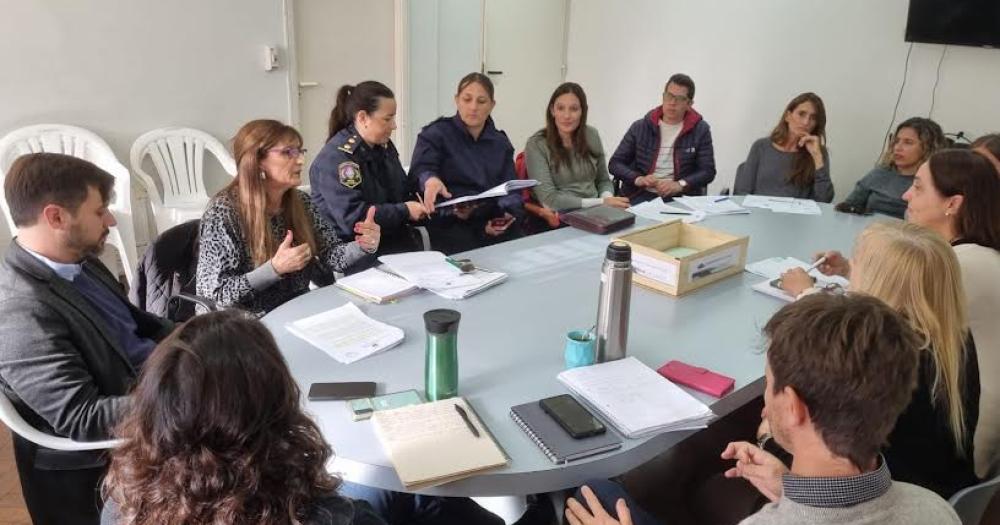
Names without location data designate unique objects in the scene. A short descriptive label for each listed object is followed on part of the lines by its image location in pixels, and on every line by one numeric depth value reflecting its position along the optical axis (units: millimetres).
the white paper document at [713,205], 3209
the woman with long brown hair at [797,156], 3789
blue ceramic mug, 1661
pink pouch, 1586
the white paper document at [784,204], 3295
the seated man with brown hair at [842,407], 1077
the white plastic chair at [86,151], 3592
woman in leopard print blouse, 2139
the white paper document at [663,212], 3043
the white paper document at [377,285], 2016
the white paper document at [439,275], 2094
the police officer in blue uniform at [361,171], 2787
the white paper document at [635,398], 1440
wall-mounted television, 3920
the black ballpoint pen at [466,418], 1379
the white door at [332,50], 4496
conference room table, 1326
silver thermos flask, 1628
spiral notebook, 1340
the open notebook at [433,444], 1258
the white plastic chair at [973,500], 1387
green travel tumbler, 1421
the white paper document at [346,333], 1699
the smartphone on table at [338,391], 1488
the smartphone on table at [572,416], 1395
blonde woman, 1453
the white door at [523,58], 5504
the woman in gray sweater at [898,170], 3482
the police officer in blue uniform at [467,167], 3201
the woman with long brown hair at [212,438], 897
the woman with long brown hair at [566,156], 3557
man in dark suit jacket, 1479
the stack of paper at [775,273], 2207
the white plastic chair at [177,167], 3951
